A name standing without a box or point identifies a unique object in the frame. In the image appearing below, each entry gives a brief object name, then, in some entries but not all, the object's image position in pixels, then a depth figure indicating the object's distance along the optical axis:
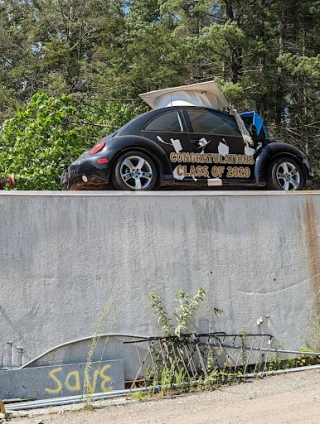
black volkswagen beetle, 7.25
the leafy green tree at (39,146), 12.20
